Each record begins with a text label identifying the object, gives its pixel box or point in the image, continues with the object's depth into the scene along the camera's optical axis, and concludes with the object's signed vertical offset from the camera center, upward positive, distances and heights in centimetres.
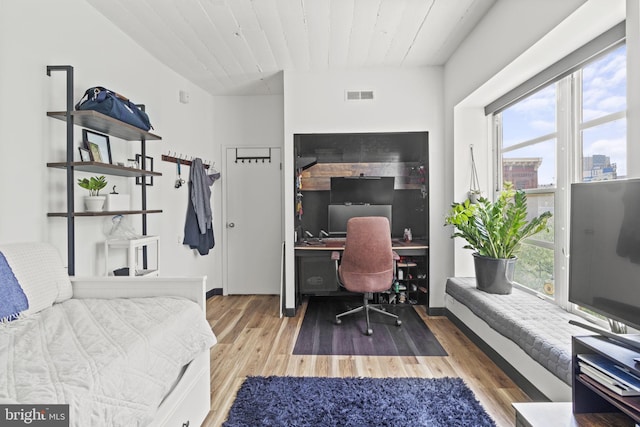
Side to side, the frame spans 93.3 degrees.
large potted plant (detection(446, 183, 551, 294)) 238 -21
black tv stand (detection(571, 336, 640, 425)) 99 -64
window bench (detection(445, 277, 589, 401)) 163 -80
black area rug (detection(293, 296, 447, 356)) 254 -119
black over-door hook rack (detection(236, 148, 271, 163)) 419 +72
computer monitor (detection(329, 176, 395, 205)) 386 +25
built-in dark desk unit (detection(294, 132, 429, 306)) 367 +25
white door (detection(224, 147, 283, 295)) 420 -16
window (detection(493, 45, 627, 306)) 181 +46
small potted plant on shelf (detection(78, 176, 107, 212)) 212 +12
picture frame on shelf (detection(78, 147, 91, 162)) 216 +40
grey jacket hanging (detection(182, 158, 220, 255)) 367 -2
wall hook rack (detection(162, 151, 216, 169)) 331 +59
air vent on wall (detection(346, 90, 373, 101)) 341 +129
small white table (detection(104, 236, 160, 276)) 235 -29
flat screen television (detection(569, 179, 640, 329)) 106 -15
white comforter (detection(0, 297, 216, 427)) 92 -53
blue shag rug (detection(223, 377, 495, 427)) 167 -117
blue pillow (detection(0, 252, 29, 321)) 141 -41
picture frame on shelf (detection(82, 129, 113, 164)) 222 +50
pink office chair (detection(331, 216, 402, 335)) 286 -47
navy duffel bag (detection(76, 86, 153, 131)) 205 +73
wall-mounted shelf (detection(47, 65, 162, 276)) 192 +38
